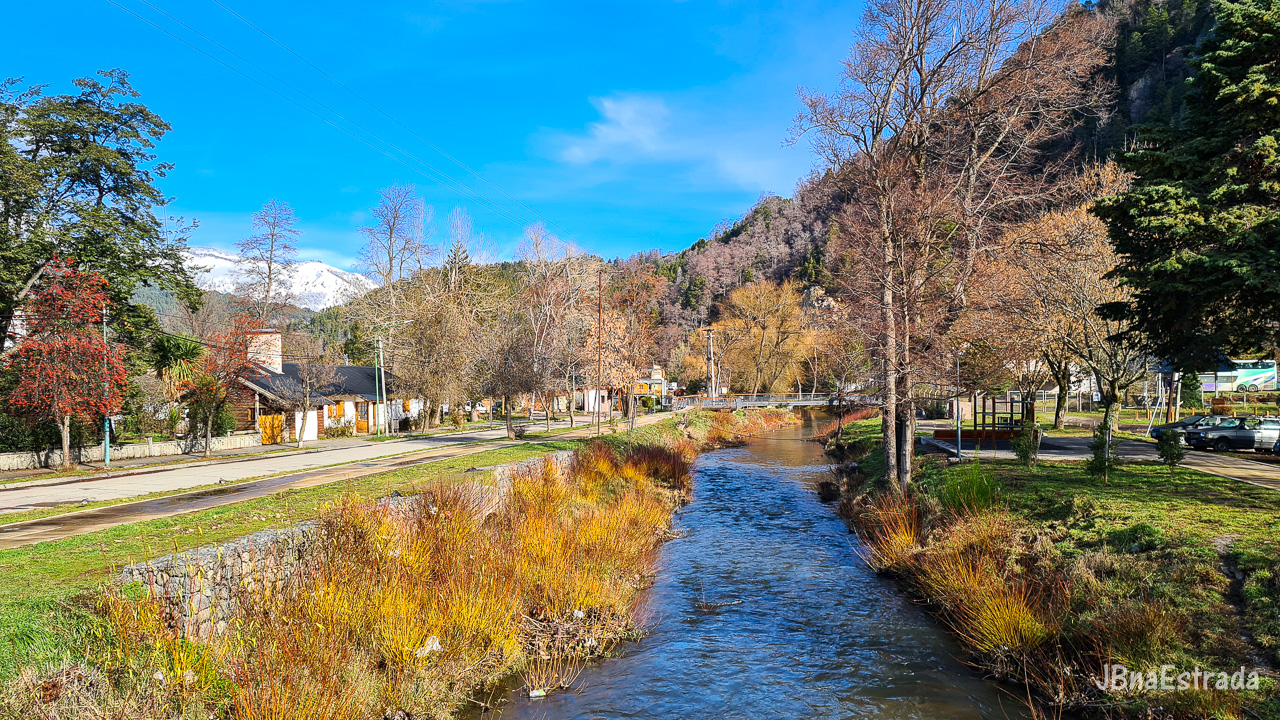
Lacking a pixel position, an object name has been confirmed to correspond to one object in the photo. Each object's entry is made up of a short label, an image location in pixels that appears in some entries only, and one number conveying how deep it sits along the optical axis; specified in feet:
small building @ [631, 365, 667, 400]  265.01
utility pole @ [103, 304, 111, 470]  77.20
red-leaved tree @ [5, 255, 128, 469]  73.26
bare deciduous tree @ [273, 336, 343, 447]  124.47
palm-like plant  107.24
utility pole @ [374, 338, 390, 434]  139.14
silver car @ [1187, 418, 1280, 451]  70.79
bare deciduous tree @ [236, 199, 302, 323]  167.84
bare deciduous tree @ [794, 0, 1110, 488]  56.49
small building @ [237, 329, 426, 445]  128.26
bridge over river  194.29
